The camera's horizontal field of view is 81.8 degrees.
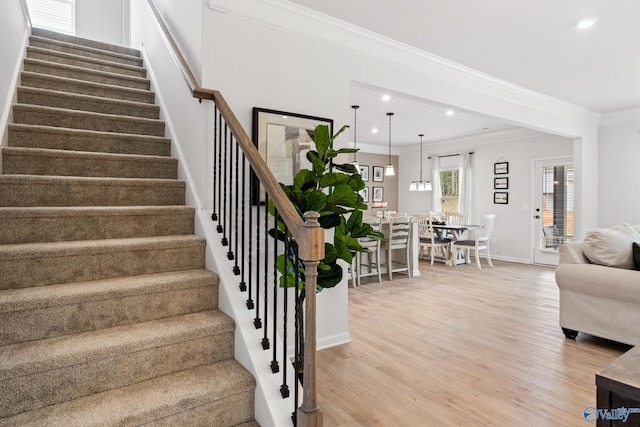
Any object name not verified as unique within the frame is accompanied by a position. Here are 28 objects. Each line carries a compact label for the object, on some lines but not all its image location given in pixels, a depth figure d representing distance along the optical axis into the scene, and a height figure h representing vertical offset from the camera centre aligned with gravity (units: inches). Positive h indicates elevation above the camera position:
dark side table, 47.9 -25.6
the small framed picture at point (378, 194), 375.6 +9.8
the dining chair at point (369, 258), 217.9 -34.0
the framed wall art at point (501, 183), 311.4 +17.5
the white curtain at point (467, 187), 334.6 +15.0
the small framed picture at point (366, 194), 361.9 +9.2
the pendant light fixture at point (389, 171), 285.7 +25.3
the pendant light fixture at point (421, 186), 314.2 +15.0
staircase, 58.6 -16.2
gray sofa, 117.3 -29.6
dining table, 280.7 -23.2
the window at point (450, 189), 349.1 +14.1
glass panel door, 275.4 -2.7
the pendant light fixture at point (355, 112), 227.9 +60.2
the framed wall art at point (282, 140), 108.7 +19.4
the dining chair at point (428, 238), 286.8 -27.6
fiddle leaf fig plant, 84.7 +0.6
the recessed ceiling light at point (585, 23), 124.4 +61.7
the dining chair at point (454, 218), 318.2 -12.7
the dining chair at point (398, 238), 231.6 -22.4
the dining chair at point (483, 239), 278.8 -27.1
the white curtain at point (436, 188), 361.7 +15.2
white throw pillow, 124.3 -15.1
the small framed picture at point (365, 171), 364.8 +32.5
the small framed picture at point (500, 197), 311.4 +5.1
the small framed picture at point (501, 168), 311.3 +30.3
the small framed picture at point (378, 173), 376.5 +30.8
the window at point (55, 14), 208.5 +108.5
